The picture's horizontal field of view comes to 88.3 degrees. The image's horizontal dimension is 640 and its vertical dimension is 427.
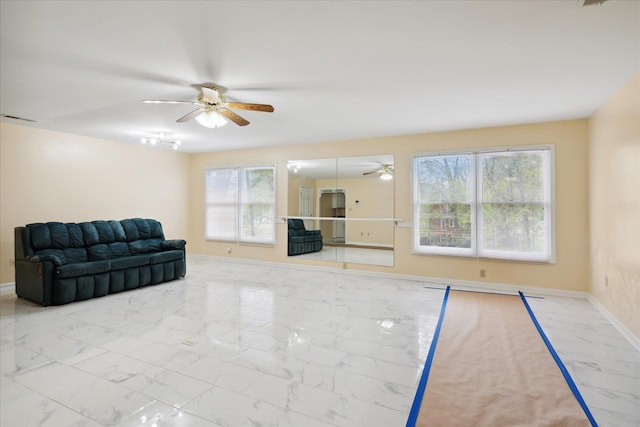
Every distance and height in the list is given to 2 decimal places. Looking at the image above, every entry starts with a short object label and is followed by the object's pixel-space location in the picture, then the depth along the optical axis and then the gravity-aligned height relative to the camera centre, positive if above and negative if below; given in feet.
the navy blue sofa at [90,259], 13.61 -2.16
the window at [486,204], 15.76 +0.49
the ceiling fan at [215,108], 11.27 +3.78
